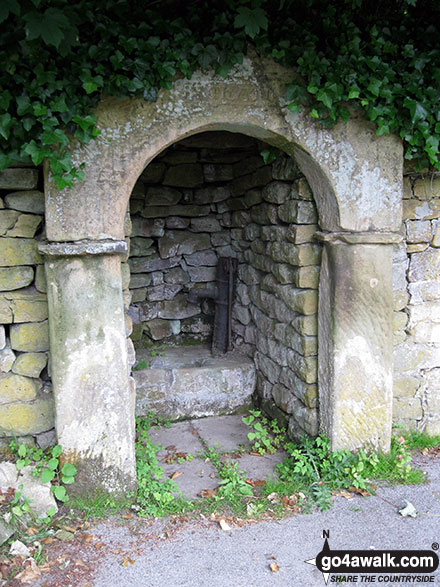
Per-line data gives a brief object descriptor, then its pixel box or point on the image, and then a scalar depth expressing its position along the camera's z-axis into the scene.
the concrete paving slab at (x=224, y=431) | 3.92
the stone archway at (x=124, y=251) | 2.74
